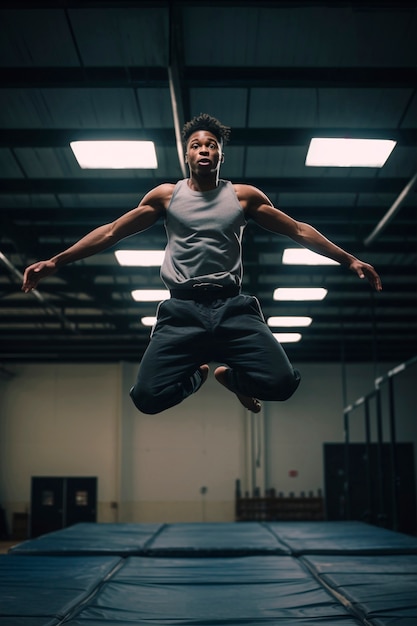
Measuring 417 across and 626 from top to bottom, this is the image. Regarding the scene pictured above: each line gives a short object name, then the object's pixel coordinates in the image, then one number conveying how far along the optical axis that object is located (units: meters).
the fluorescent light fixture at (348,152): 6.10
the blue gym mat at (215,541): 6.34
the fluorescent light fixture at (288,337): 13.69
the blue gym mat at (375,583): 3.57
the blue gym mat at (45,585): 3.65
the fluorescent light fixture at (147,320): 12.60
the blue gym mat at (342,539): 6.23
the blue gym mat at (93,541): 6.34
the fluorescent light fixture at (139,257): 8.95
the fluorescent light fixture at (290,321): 12.52
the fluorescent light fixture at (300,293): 10.72
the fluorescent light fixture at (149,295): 10.74
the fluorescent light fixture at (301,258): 8.98
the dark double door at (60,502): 14.98
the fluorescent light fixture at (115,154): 6.14
